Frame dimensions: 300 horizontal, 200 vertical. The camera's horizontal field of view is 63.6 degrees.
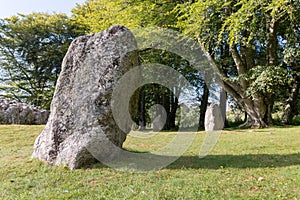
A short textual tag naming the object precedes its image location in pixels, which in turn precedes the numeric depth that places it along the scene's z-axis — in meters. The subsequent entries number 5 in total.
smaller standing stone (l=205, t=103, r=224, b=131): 13.70
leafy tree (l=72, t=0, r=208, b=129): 15.70
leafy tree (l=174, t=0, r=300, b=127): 10.97
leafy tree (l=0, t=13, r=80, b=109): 23.83
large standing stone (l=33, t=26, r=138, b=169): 5.25
